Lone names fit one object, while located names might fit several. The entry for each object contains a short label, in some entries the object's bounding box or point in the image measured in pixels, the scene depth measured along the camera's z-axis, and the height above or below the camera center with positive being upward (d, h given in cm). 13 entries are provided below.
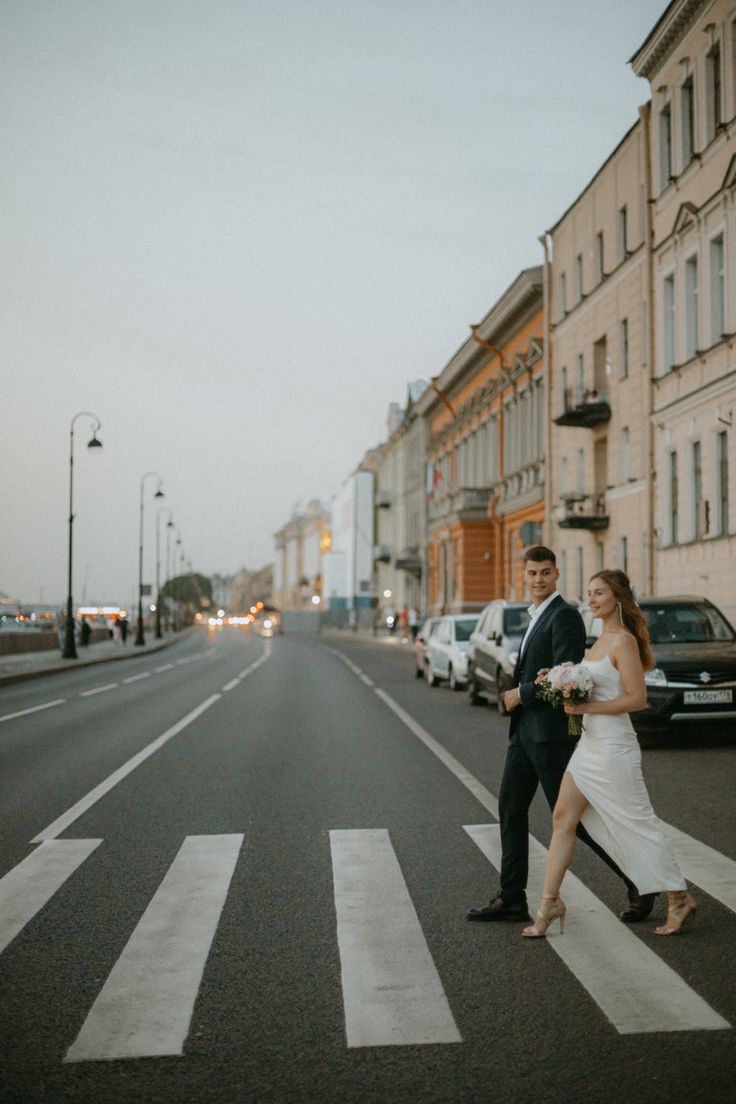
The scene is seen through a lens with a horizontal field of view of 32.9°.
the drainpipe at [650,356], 3100 +645
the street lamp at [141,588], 6290 +131
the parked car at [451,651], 2531 -77
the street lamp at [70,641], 4303 -102
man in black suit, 609 -62
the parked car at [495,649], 1889 -55
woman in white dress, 578 -83
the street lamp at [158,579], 7924 +232
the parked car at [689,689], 1377 -82
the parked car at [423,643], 2864 -70
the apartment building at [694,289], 2586 +739
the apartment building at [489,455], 4581 +704
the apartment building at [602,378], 3247 +684
